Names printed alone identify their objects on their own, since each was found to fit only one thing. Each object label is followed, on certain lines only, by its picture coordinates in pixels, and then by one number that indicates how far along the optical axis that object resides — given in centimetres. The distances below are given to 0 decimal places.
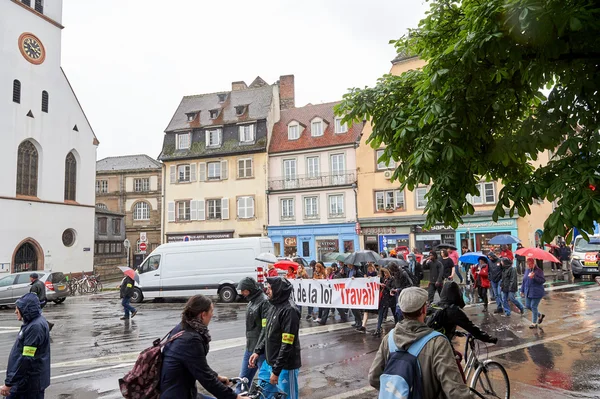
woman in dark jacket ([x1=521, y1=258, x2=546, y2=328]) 1120
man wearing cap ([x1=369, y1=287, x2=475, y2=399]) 305
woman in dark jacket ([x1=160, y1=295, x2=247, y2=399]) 346
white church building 3100
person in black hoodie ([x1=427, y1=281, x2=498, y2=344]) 534
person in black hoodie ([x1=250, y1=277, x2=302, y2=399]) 489
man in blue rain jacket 483
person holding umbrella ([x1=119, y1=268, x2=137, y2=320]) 1500
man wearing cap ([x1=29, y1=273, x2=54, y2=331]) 1316
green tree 480
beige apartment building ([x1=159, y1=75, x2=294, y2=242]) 3891
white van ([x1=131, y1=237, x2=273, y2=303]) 1983
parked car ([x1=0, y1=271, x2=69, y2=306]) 2047
